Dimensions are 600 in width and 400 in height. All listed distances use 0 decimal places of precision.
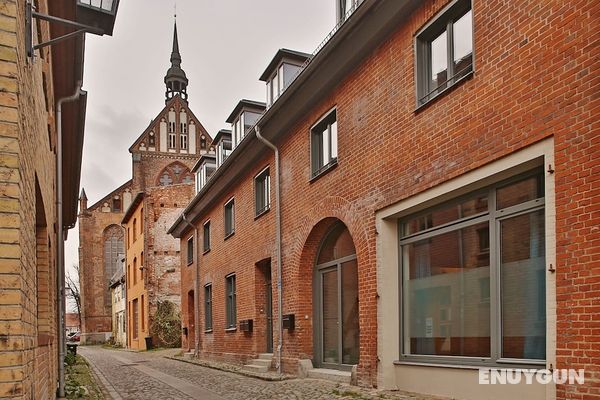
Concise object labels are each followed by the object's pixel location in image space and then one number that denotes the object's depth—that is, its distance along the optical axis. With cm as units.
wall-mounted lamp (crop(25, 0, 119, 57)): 434
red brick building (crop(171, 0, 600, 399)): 562
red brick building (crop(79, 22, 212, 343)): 3186
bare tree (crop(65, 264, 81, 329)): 6444
